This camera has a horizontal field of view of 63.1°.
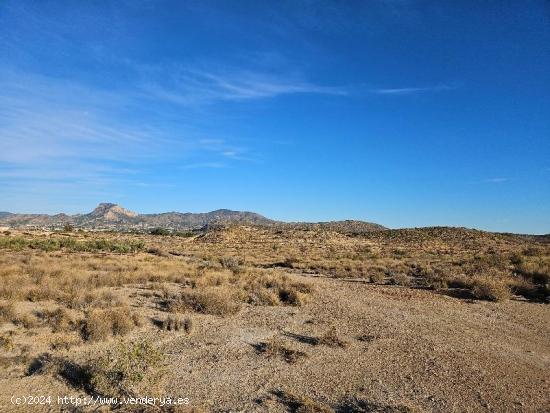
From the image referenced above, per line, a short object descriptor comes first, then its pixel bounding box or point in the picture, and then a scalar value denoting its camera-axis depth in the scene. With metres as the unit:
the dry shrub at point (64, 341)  11.11
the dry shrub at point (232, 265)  26.25
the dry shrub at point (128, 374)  8.63
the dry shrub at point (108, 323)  11.89
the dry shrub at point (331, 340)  11.97
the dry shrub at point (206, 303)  15.33
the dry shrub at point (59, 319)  12.52
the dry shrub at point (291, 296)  17.47
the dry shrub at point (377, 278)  25.53
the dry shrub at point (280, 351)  10.90
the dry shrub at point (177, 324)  13.26
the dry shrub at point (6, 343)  10.88
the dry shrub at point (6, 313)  13.20
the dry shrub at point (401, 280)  23.95
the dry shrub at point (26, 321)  12.78
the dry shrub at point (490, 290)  18.67
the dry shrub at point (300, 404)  7.97
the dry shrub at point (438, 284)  22.22
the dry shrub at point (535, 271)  22.92
